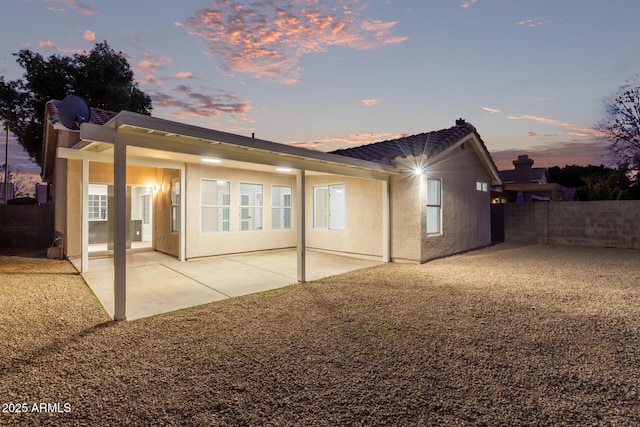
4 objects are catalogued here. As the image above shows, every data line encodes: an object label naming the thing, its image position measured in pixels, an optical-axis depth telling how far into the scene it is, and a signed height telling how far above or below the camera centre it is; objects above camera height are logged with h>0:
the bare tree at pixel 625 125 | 19.48 +5.52
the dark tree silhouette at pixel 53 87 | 17.95 +7.39
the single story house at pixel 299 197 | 7.10 +0.43
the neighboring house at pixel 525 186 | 13.90 +1.19
